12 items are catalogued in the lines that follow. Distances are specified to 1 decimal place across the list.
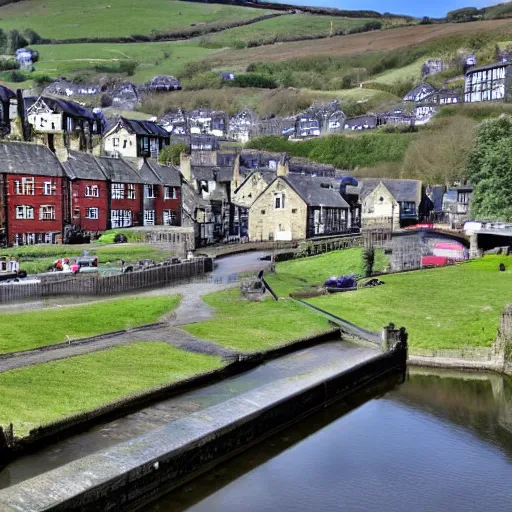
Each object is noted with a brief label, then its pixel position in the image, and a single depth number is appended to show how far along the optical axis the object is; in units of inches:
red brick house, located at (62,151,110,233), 2637.8
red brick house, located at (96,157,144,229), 2812.5
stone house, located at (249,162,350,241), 3142.2
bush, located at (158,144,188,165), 4308.6
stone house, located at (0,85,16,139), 3442.4
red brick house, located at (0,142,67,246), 2404.0
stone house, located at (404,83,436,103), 7057.1
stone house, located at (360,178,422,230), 3506.4
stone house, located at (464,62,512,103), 6254.9
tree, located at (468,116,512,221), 2822.3
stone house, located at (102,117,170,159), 4029.5
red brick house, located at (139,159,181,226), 2982.3
